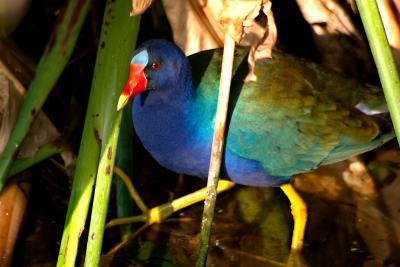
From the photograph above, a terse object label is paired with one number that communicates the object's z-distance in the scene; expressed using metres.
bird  4.43
